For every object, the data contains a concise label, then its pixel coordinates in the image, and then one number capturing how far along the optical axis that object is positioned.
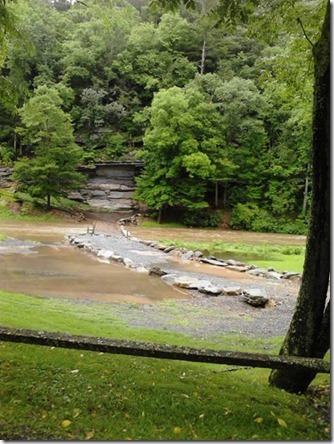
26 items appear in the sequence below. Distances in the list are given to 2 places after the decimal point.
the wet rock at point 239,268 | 15.79
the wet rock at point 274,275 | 14.80
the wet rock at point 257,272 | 15.17
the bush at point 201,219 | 34.09
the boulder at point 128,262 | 15.23
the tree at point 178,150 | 32.88
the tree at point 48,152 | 30.81
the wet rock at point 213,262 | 16.77
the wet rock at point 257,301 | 10.79
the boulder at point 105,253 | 16.71
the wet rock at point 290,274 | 14.85
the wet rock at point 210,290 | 11.75
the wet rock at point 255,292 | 11.03
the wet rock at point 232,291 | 11.79
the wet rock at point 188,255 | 18.03
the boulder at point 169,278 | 13.00
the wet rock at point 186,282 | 12.34
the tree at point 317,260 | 3.76
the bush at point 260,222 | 33.75
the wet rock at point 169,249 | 19.92
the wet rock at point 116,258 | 16.10
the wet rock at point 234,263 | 16.64
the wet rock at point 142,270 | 14.38
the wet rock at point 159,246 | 20.61
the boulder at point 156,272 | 13.88
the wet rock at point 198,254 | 18.30
